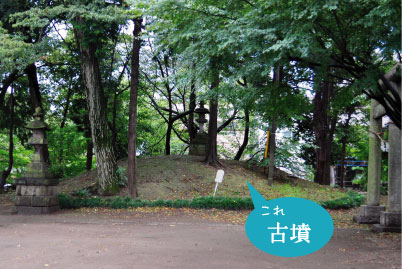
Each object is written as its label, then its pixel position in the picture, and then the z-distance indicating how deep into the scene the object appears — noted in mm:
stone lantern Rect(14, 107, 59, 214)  11469
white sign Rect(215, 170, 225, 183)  12953
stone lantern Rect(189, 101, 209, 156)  18328
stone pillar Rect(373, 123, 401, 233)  8617
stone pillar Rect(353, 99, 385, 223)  9555
